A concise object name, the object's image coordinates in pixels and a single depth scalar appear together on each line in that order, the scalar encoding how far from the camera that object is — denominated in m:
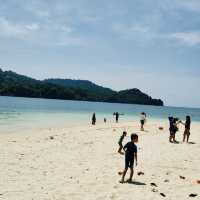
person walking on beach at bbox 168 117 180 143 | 18.07
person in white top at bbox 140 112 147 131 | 26.80
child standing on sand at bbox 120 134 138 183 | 9.10
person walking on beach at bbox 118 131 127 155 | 14.21
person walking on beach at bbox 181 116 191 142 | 18.13
